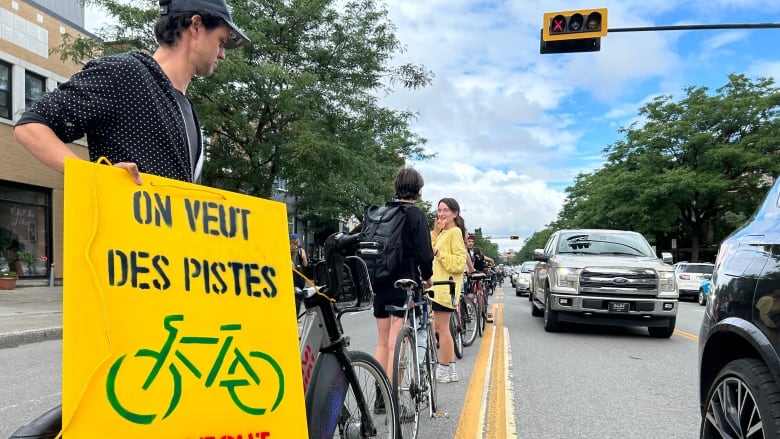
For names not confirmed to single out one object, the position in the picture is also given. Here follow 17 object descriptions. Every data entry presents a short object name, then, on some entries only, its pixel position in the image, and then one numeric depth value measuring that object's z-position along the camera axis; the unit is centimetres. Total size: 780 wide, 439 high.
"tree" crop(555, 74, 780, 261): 3681
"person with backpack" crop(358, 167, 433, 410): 392
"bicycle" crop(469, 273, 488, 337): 903
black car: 239
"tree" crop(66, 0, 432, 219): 1334
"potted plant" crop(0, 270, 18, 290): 1652
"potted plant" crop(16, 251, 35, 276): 1795
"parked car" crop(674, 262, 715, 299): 2333
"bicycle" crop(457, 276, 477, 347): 820
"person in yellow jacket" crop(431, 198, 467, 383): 557
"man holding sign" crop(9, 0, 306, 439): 152
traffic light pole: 1162
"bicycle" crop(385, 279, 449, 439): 350
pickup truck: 910
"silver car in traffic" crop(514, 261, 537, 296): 2448
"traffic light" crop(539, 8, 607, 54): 1125
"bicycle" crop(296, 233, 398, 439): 248
